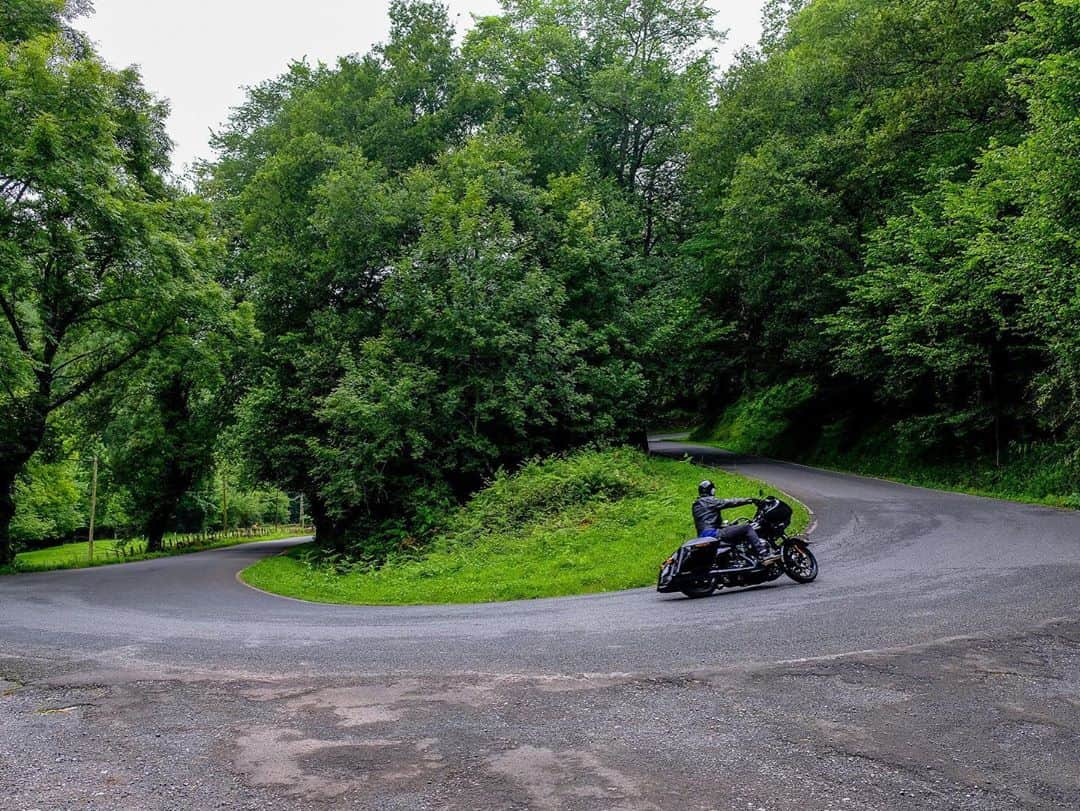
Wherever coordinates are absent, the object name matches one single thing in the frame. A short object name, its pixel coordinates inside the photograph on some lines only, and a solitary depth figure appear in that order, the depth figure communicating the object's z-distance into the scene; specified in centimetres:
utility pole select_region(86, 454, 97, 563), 2812
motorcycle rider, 1034
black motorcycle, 1016
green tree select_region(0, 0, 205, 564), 1557
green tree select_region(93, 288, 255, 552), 2048
